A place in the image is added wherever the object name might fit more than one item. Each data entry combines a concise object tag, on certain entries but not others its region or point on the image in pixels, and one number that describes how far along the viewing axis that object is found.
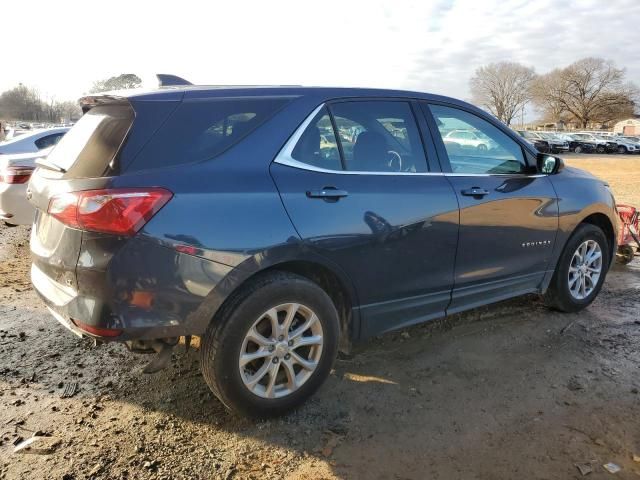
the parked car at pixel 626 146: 47.91
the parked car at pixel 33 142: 7.74
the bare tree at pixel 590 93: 92.44
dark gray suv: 2.59
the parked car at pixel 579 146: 48.56
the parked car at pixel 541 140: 43.14
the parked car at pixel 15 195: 6.50
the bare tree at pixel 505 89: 100.38
